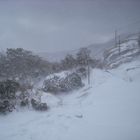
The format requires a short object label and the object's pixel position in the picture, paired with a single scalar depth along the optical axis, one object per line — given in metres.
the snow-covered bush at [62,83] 18.38
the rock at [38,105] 13.05
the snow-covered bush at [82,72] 22.38
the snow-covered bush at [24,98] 13.34
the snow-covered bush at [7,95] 12.09
